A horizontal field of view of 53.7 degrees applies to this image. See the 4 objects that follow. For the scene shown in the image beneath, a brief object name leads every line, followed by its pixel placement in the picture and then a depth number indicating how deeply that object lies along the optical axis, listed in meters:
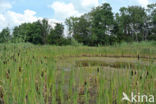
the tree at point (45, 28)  39.65
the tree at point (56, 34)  34.57
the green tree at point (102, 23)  29.05
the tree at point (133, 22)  30.45
